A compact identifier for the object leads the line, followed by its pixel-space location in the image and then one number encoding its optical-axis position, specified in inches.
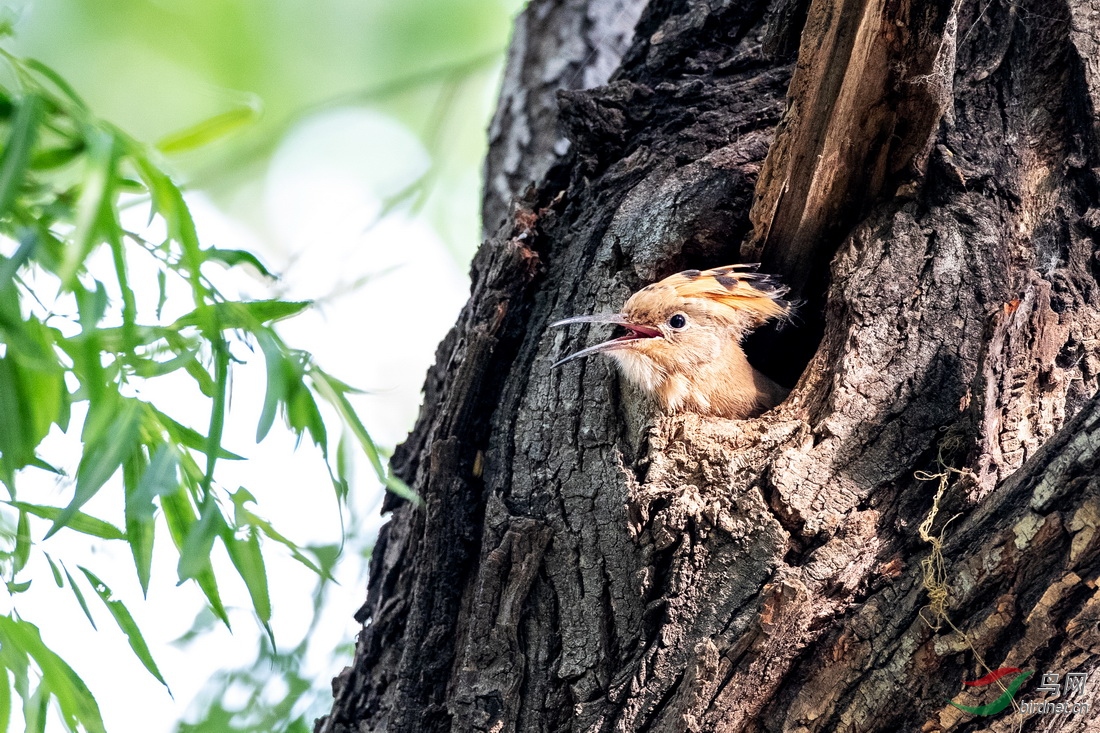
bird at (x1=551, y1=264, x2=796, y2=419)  230.4
